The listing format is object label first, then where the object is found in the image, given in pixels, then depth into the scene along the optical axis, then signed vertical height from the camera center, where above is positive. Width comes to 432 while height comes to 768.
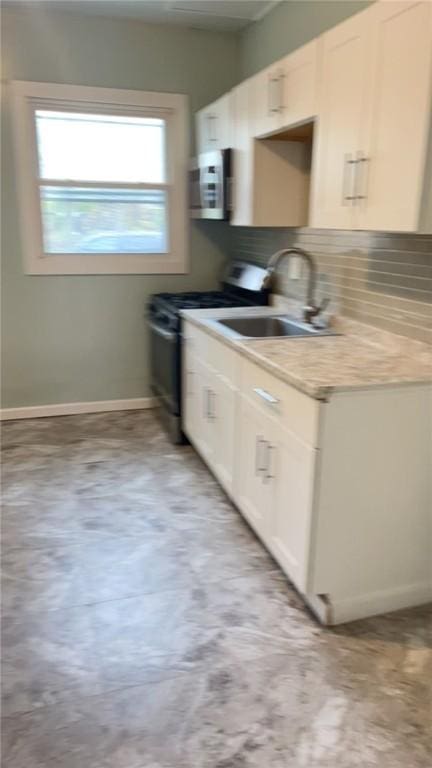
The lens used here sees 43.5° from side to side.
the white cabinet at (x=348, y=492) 1.78 -0.88
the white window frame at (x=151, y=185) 3.45 +0.40
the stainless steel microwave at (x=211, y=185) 3.13 +0.29
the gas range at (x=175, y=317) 3.33 -0.53
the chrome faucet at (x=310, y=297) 2.59 -0.31
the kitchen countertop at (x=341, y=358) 1.77 -0.46
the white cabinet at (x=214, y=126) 3.16 +0.65
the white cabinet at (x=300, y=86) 2.19 +0.61
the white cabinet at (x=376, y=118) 1.63 +0.38
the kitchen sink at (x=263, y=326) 2.91 -0.49
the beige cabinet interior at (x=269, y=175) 2.84 +0.30
